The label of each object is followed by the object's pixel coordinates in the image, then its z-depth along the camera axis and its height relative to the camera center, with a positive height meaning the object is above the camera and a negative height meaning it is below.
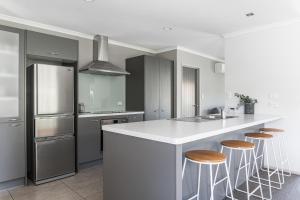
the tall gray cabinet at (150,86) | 4.45 +0.32
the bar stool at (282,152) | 3.25 -0.84
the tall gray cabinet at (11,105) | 2.72 -0.06
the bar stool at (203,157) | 1.65 -0.48
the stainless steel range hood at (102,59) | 3.88 +0.83
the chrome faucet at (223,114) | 2.91 -0.20
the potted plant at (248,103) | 3.65 -0.05
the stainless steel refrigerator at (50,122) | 2.87 -0.31
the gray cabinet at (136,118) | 4.11 -0.35
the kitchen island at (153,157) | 1.54 -0.48
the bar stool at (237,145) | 2.11 -0.47
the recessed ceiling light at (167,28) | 3.66 +1.32
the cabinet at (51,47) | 2.99 +0.84
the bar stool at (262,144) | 2.68 -0.74
